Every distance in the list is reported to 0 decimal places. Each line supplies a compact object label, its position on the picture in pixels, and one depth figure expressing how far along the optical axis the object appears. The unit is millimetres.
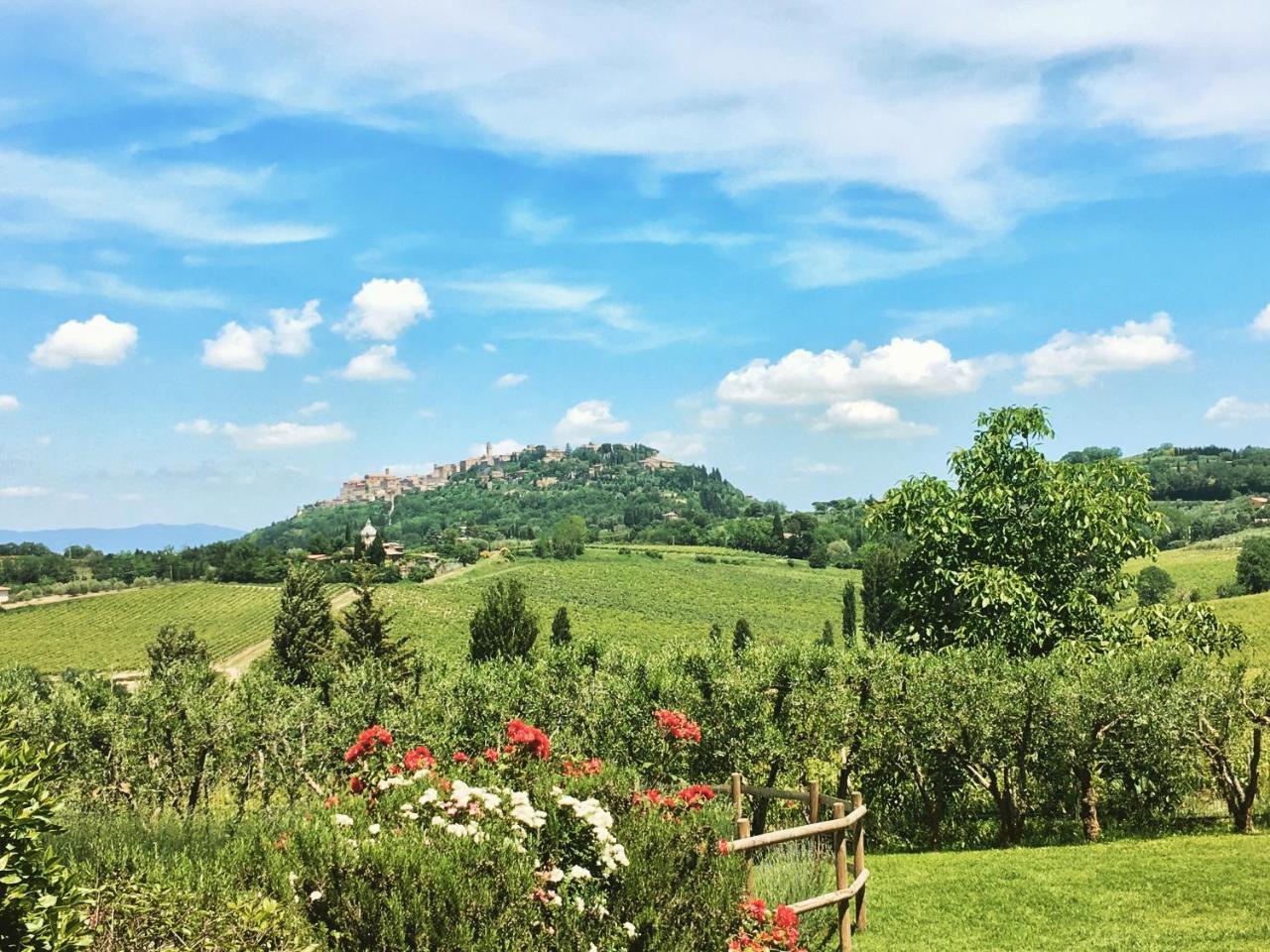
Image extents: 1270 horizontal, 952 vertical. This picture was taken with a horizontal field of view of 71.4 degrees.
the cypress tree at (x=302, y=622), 51375
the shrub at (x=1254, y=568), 73094
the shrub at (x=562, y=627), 60181
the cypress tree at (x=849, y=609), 77206
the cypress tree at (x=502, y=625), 49594
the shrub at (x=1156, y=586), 75112
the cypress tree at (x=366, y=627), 43062
